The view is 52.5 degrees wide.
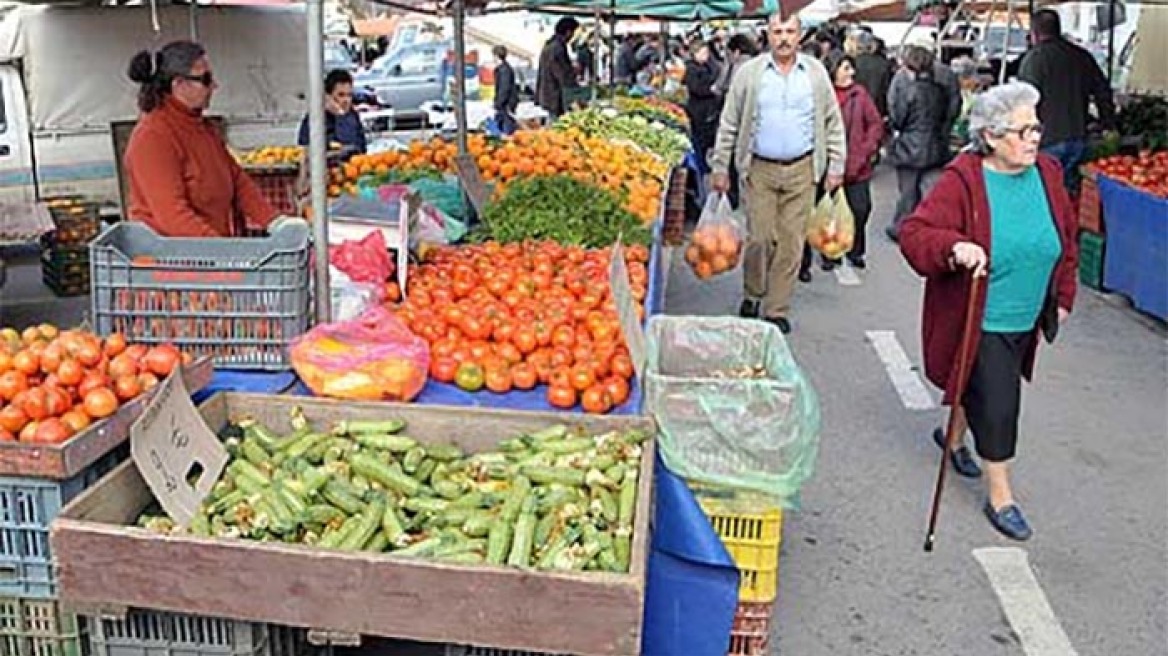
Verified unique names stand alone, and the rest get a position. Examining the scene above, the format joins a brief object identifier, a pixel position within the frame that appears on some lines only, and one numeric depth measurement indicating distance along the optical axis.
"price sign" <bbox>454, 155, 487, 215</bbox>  6.23
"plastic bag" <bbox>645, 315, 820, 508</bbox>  3.50
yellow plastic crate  3.51
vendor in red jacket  4.24
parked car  23.77
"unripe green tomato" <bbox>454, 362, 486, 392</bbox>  3.61
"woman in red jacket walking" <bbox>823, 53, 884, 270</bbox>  9.48
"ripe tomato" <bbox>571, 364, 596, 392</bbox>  3.52
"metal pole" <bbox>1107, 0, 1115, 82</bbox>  12.77
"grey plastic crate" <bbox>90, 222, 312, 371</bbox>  3.52
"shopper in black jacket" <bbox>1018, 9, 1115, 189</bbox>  9.84
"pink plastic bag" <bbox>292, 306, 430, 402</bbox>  3.42
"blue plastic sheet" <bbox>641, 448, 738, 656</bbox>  3.24
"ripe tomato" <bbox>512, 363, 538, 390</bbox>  3.66
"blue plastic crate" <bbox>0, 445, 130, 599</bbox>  2.87
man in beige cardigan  7.12
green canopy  11.99
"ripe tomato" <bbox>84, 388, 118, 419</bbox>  3.02
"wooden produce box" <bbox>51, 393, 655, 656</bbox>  2.50
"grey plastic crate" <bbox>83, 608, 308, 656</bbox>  2.80
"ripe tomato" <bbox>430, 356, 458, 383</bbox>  3.66
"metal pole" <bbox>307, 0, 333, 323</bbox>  3.52
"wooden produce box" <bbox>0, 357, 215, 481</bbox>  2.79
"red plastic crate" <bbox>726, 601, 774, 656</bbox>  3.60
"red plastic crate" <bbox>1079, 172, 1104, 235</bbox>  8.95
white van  11.52
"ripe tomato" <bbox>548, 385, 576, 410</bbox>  3.50
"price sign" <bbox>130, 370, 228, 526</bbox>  2.83
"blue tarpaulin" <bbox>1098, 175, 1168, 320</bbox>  7.88
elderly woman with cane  4.39
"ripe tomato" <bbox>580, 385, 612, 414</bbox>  3.44
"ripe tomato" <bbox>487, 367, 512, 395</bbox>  3.63
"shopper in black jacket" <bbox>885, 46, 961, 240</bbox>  10.76
